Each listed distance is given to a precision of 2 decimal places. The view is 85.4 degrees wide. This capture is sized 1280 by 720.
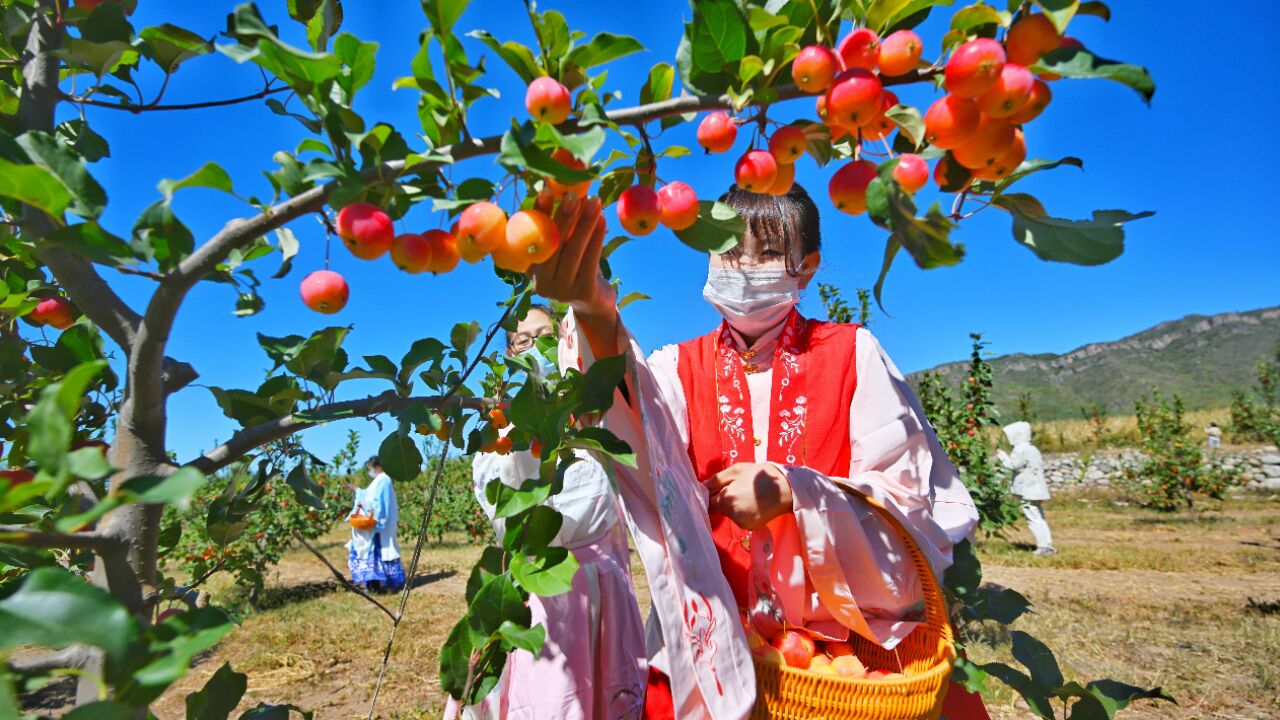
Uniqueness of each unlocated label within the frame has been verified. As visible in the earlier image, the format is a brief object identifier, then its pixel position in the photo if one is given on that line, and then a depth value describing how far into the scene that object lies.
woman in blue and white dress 9.00
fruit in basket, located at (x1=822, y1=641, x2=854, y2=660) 1.35
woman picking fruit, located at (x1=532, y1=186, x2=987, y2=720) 1.18
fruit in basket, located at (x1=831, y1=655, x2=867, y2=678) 1.17
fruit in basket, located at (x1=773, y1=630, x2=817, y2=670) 1.24
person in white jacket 9.39
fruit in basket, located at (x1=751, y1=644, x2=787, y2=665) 1.20
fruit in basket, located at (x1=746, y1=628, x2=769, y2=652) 1.28
